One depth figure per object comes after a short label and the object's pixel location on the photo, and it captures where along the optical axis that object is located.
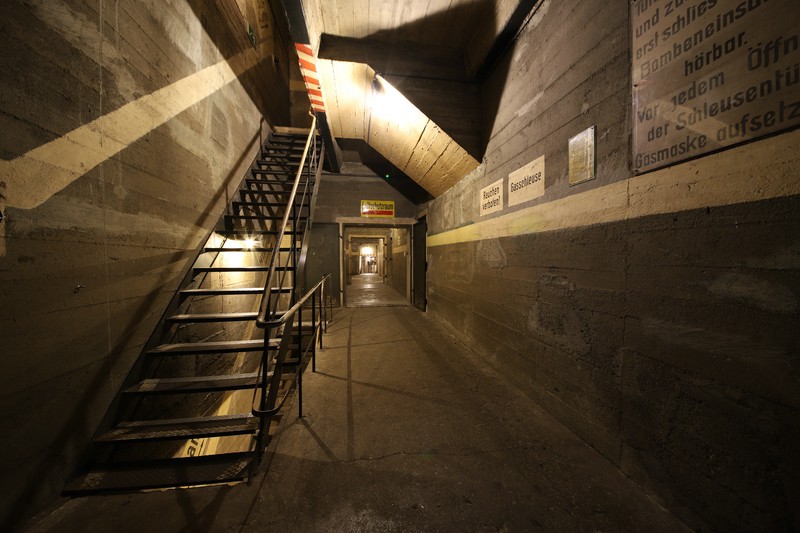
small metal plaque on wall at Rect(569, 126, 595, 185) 2.07
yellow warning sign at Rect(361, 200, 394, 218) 7.29
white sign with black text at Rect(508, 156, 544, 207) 2.64
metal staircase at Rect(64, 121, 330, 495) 1.86
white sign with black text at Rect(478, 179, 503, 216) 3.37
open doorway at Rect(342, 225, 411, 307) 8.30
